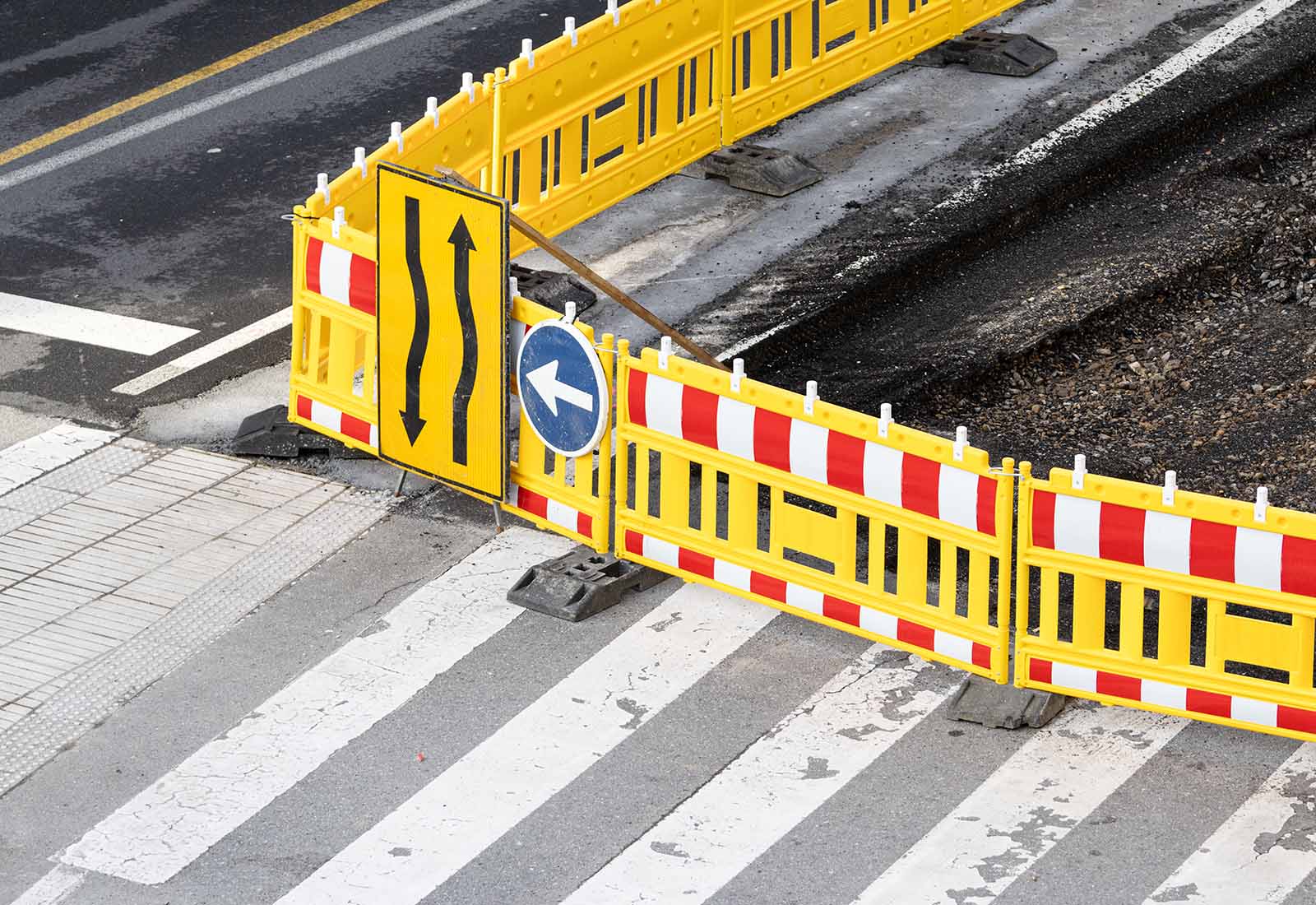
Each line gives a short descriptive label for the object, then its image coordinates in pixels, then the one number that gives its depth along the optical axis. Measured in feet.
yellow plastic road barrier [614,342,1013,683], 57.06
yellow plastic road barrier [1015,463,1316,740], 53.93
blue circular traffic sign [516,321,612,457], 62.39
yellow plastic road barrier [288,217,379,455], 67.97
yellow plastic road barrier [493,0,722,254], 82.23
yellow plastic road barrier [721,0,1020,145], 92.58
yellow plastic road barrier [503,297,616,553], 63.67
